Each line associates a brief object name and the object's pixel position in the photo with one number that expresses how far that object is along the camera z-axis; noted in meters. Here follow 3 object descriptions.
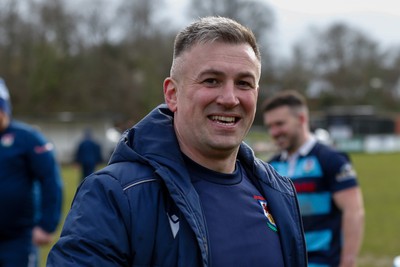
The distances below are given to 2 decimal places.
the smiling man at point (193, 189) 3.64
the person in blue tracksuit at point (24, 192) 9.13
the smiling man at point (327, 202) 8.69
